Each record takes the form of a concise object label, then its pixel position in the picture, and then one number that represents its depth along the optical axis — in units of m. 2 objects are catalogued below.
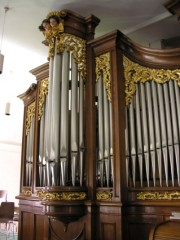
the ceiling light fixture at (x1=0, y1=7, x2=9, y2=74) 3.94
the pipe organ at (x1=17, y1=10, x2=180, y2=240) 3.12
